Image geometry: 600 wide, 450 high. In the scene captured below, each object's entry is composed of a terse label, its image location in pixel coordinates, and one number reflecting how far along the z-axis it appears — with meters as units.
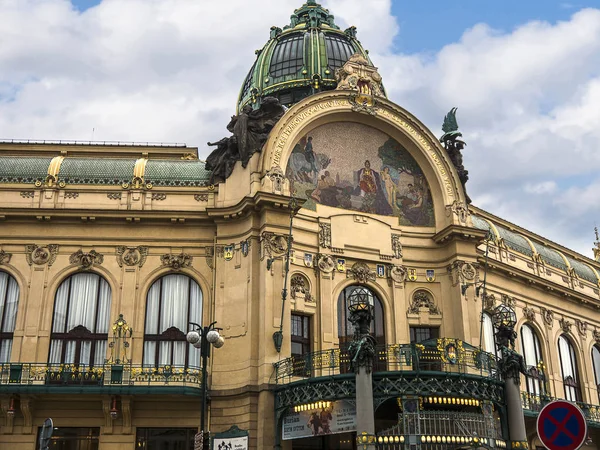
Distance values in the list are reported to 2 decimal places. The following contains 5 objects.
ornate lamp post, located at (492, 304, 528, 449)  26.52
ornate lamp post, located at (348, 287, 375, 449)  24.17
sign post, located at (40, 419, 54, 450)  14.72
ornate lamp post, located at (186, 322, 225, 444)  20.62
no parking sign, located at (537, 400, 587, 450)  9.40
